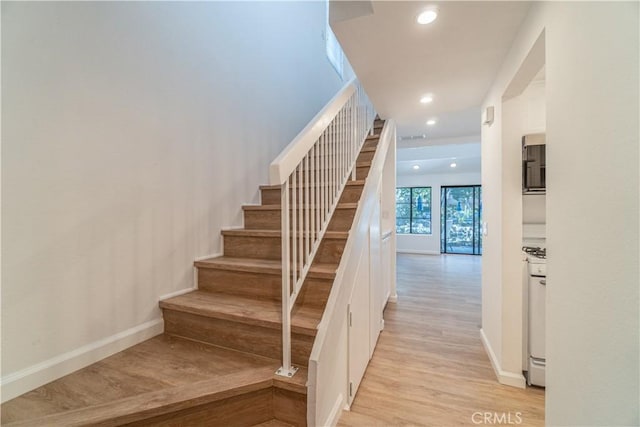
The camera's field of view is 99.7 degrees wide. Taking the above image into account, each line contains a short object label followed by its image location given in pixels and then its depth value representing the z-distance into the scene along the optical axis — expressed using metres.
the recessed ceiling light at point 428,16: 1.41
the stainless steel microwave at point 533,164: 1.96
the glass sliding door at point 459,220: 7.85
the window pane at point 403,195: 8.62
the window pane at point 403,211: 8.62
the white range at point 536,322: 1.87
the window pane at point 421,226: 8.24
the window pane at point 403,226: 8.55
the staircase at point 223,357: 1.10
